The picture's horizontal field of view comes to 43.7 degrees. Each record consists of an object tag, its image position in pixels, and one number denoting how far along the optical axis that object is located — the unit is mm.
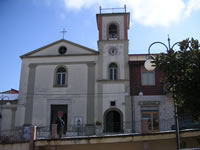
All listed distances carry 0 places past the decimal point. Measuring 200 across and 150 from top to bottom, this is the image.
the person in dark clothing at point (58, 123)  22328
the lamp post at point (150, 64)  9670
